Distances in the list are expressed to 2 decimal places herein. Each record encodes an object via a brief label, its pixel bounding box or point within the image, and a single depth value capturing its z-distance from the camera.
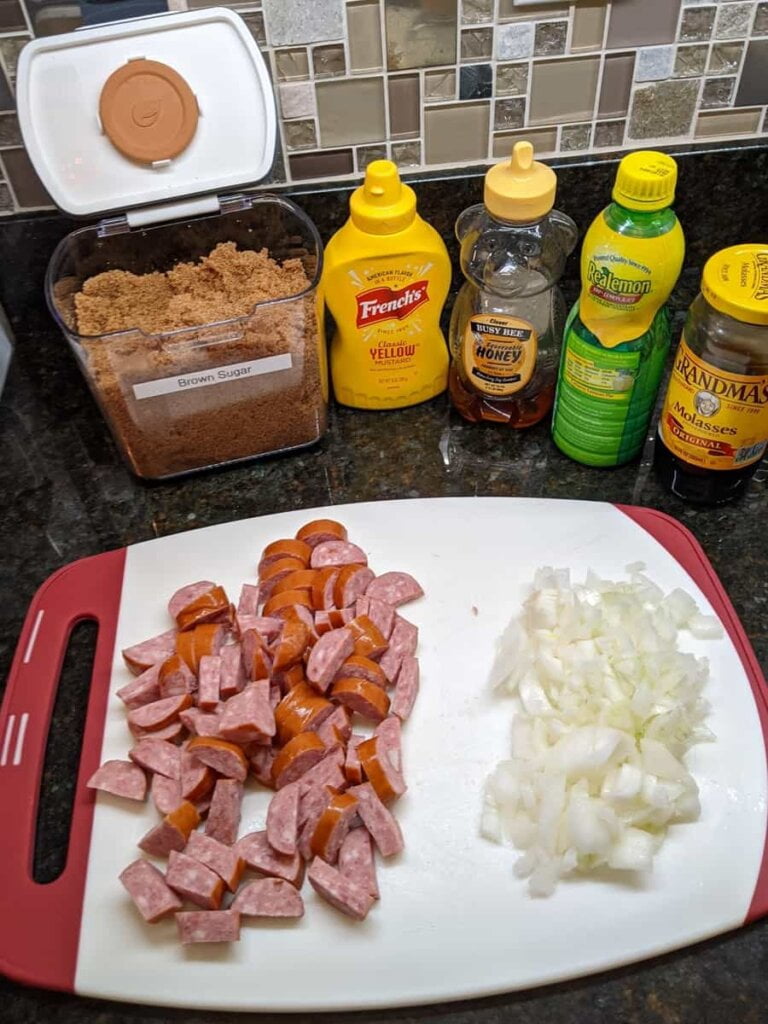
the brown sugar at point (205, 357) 1.13
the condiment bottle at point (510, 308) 1.17
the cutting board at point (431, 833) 0.85
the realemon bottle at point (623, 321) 1.01
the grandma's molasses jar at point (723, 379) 0.98
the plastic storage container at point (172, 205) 1.14
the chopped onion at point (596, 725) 0.89
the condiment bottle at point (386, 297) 1.16
